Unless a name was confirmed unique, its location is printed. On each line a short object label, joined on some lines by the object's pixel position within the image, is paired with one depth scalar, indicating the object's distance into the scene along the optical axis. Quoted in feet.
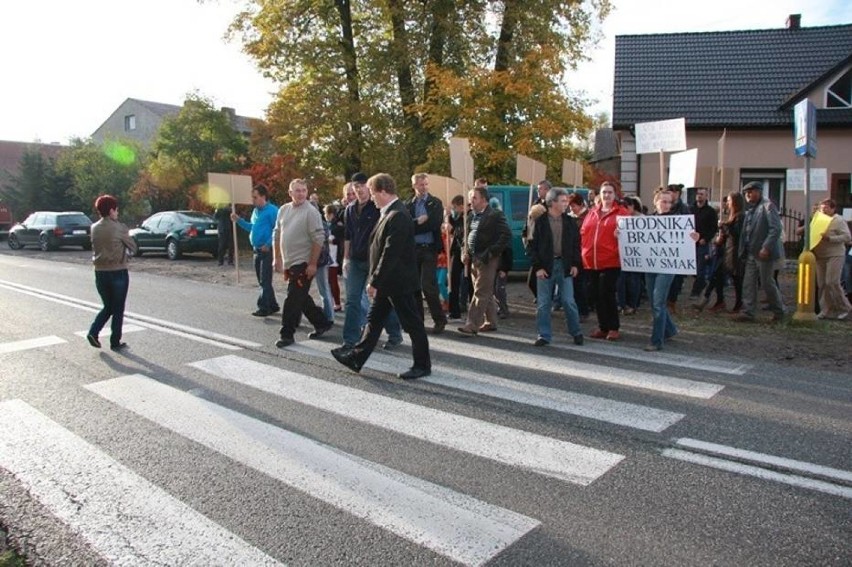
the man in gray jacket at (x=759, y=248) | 29.01
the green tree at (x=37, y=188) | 126.00
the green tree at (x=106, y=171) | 114.11
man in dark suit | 20.16
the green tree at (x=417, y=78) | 54.95
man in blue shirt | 32.68
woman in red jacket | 26.11
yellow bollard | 29.58
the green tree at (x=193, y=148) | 87.97
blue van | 44.45
